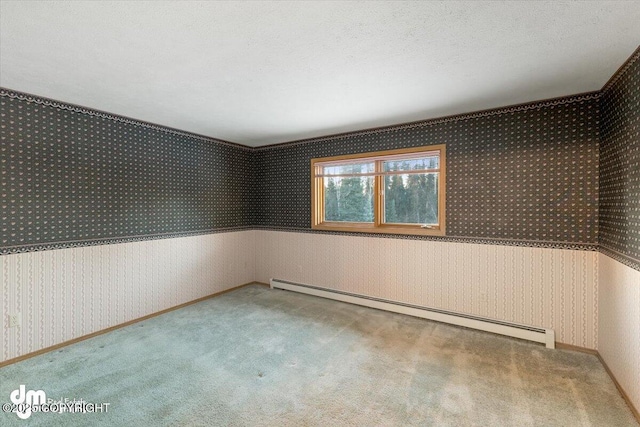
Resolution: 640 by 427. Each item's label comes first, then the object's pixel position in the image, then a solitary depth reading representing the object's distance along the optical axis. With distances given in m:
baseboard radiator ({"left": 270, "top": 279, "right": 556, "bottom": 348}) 2.81
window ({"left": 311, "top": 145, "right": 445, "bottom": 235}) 3.51
